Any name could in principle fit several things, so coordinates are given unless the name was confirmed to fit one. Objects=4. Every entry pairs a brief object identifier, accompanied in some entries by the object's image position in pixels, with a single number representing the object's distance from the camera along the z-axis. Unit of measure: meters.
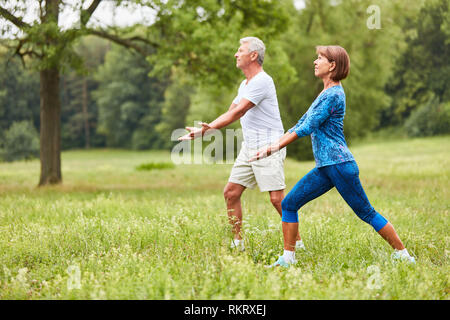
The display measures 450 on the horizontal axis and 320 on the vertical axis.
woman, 4.14
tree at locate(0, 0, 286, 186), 10.86
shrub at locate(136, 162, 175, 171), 23.19
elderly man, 4.75
